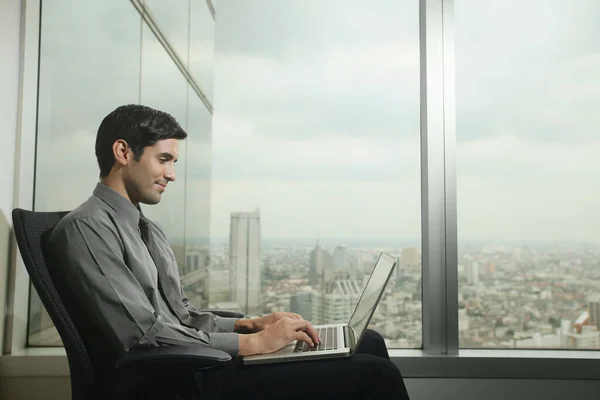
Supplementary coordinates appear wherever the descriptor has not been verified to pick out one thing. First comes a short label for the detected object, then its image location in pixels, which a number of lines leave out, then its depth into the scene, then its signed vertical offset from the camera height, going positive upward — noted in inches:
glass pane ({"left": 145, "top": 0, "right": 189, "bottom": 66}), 101.7 +41.5
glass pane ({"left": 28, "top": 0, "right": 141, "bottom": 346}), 95.4 +27.2
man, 54.8 -4.3
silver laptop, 59.6 -11.5
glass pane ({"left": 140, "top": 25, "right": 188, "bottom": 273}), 98.7 +25.6
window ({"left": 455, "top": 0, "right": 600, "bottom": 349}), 99.0 +13.1
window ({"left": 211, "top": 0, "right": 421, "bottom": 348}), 100.1 +16.1
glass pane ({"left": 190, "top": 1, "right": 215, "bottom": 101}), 102.3 +37.3
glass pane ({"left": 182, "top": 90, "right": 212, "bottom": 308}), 99.6 +6.5
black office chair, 51.6 -10.8
